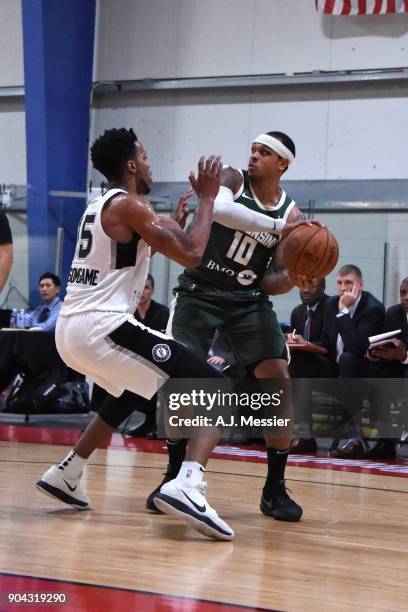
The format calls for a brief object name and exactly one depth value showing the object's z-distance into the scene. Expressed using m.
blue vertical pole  13.33
